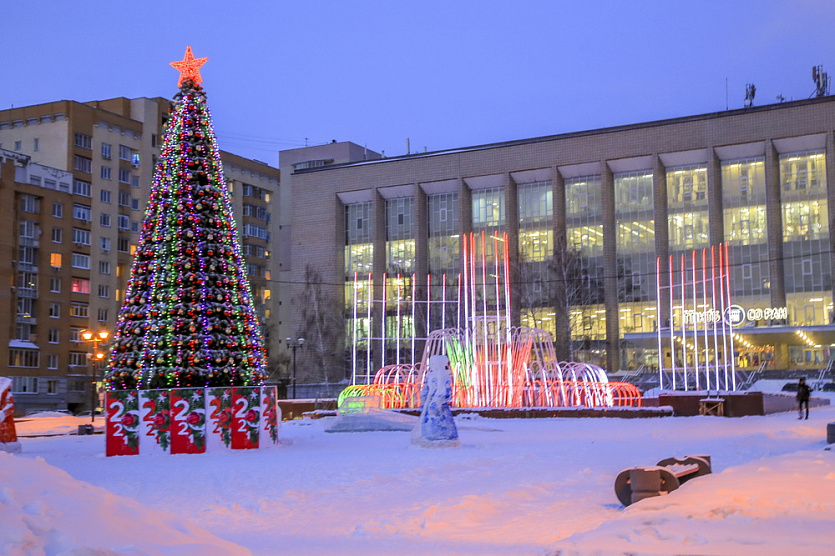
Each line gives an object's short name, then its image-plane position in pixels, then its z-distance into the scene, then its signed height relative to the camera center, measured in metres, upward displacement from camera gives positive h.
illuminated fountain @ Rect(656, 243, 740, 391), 57.16 +2.12
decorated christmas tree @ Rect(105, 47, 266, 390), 21.44 +1.76
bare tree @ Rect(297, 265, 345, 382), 73.06 +2.44
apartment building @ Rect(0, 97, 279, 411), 72.38 +15.77
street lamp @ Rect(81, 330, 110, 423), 37.59 +1.19
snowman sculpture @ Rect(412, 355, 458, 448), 20.06 -1.07
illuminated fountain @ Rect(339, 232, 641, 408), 33.59 -0.65
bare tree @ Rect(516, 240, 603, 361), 62.84 +4.99
